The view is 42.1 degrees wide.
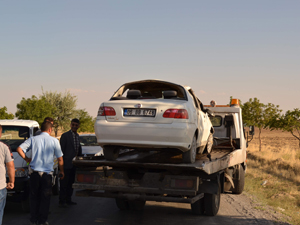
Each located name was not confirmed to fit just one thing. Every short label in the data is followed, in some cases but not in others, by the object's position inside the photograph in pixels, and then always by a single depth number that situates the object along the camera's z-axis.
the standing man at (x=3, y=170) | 5.42
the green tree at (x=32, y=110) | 42.44
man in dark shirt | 9.19
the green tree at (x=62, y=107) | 52.38
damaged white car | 6.45
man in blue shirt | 6.76
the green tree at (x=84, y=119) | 56.31
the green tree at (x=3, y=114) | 42.69
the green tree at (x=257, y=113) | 38.12
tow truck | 6.39
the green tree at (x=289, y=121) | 33.84
